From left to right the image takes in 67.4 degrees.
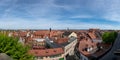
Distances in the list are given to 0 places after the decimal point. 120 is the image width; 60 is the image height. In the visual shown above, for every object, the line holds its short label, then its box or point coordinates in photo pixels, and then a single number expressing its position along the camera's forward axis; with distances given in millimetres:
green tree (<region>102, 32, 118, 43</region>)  26994
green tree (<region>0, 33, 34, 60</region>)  12437
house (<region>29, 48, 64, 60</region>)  28293
